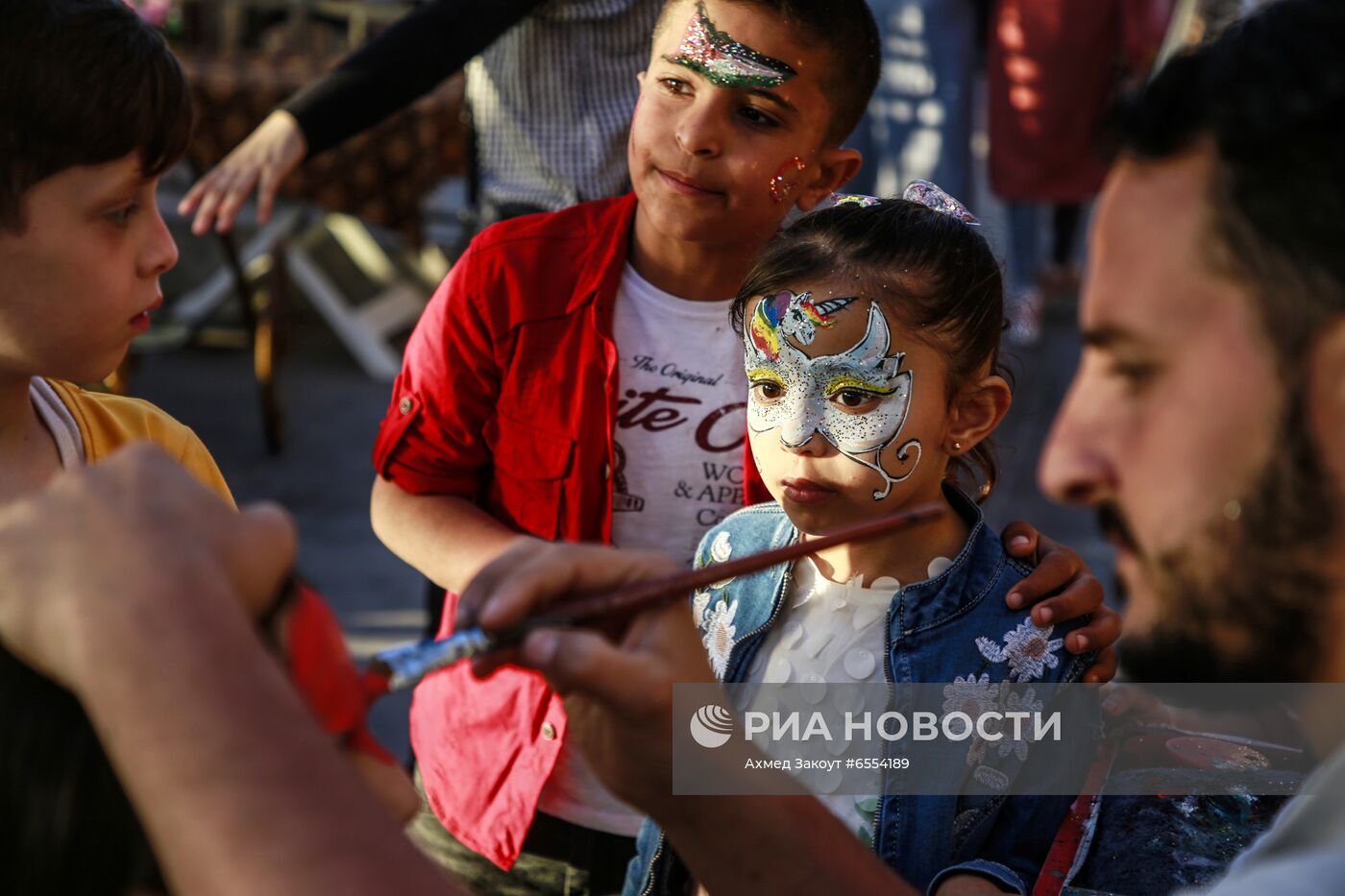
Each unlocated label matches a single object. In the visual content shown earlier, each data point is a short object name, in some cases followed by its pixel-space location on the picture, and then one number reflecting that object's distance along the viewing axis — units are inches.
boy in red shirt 75.2
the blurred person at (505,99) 90.0
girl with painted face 64.3
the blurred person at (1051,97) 221.0
